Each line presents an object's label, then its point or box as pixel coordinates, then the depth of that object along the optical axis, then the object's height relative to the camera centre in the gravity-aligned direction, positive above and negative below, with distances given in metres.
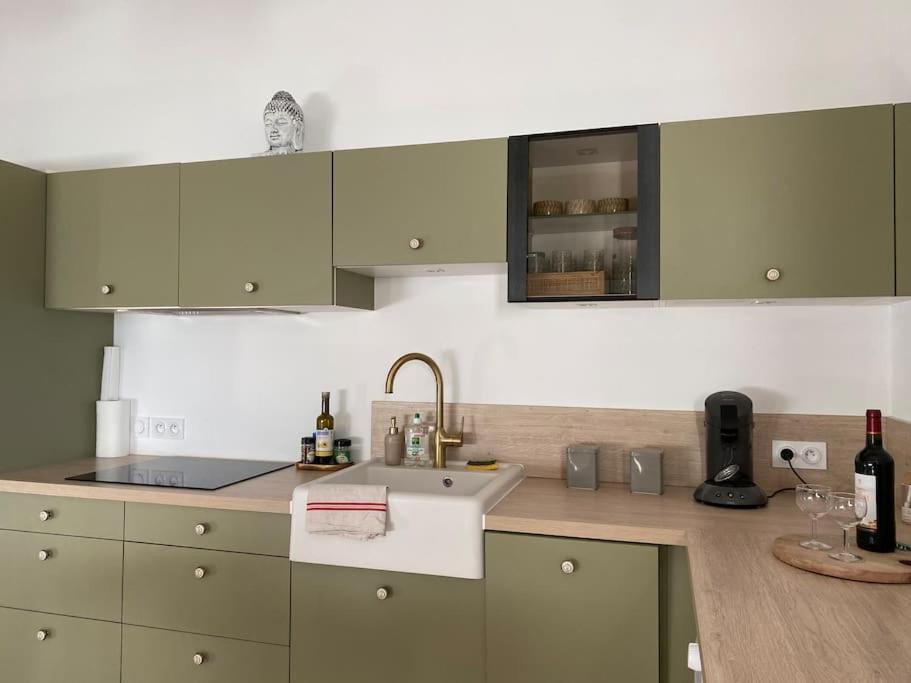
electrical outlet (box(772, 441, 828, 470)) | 2.10 -0.30
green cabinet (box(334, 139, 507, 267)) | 2.09 +0.49
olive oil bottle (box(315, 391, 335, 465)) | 2.45 -0.30
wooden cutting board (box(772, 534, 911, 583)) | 1.28 -0.40
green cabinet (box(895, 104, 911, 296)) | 1.77 +0.44
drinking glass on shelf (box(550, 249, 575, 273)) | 2.04 +0.30
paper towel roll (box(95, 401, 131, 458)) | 2.73 -0.30
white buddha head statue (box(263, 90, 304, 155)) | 2.46 +0.86
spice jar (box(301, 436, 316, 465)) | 2.46 -0.35
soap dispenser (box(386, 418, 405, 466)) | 2.37 -0.32
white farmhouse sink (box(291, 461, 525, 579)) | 1.78 -0.50
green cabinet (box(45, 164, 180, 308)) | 2.40 +0.43
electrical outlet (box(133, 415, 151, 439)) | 2.82 -0.31
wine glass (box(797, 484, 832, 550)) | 1.45 -0.31
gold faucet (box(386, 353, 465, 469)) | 2.32 -0.27
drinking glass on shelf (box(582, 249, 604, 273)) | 2.02 +0.30
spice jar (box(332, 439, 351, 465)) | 2.47 -0.35
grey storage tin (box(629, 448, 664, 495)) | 2.09 -0.35
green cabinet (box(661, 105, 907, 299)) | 1.80 +0.43
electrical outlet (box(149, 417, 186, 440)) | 2.77 -0.30
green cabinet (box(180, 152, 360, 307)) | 2.25 +0.43
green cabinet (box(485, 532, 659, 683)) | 1.69 -0.65
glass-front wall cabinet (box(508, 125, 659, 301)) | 1.98 +0.44
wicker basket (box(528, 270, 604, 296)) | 2.01 +0.23
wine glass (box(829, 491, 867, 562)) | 1.42 -0.32
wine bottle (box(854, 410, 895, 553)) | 1.40 -0.27
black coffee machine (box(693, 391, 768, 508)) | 1.92 -0.27
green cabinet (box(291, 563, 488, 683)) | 1.80 -0.75
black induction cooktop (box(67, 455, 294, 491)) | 2.22 -0.42
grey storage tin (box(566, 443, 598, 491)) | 2.16 -0.35
